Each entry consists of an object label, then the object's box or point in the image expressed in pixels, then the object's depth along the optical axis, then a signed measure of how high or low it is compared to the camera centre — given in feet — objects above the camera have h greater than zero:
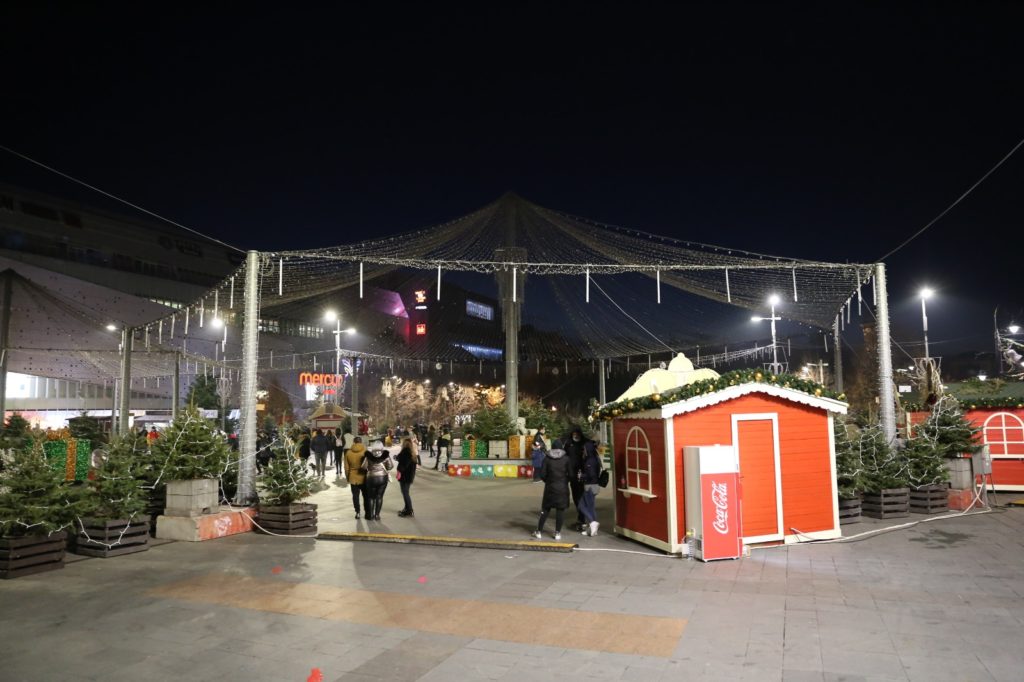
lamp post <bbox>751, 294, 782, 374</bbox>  53.19 +8.69
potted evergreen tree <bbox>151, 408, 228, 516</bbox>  33.78 -2.90
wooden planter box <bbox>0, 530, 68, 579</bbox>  25.11 -5.76
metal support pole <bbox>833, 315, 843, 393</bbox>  65.77 +5.27
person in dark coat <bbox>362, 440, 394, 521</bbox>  38.55 -4.22
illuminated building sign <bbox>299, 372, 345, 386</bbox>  144.05 +6.99
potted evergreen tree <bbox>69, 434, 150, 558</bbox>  29.25 -4.79
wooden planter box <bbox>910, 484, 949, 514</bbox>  36.14 -5.83
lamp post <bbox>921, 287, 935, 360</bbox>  64.95 +10.88
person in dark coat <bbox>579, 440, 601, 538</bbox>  32.81 -3.97
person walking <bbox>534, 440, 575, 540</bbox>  30.99 -3.93
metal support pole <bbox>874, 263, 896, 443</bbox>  40.55 +2.20
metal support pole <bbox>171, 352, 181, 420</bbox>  87.48 +2.91
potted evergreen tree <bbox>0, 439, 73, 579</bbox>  25.36 -4.20
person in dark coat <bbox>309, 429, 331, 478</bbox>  61.11 -3.91
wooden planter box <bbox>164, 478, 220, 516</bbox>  33.58 -4.68
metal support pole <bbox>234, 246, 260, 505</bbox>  36.86 +1.63
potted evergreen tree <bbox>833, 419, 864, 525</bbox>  33.63 -4.17
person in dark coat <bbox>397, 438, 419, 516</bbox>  39.55 -3.96
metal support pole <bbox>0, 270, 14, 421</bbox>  77.51 +10.14
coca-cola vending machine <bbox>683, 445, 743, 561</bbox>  25.91 -4.22
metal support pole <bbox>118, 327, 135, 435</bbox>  66.63 +4.93
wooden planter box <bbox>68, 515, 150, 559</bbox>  29.14 -5.93
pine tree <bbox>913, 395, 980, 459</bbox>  38.88 -2.03
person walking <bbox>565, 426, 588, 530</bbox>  33.81 -2.57
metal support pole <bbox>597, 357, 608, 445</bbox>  94.68 +1.59
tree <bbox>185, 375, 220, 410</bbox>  109.60 +3.06
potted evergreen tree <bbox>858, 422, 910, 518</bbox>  35.47 -4.54
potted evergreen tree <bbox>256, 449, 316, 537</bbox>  34.38 -5.10
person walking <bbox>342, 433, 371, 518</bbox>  39.50 -3.93
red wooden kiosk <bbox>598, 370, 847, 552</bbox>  27.91 -2.37
